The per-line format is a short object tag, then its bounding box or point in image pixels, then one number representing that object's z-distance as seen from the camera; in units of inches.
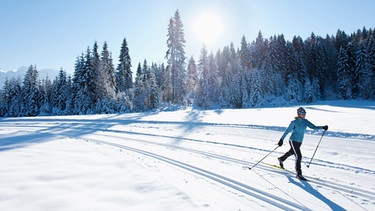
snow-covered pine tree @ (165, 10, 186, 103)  1626.5
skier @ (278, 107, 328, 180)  276.2
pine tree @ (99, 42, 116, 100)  1647.3
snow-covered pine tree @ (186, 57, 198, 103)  2094.4
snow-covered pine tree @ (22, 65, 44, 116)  2130.9
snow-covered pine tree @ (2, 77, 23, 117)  2164.1
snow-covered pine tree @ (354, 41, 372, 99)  1963.1
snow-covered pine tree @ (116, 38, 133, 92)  2175.2
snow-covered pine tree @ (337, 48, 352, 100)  2076.8
